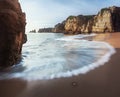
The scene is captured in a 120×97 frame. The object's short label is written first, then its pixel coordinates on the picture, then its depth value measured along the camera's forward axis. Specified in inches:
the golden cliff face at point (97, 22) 1038.6
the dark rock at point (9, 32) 155.7
